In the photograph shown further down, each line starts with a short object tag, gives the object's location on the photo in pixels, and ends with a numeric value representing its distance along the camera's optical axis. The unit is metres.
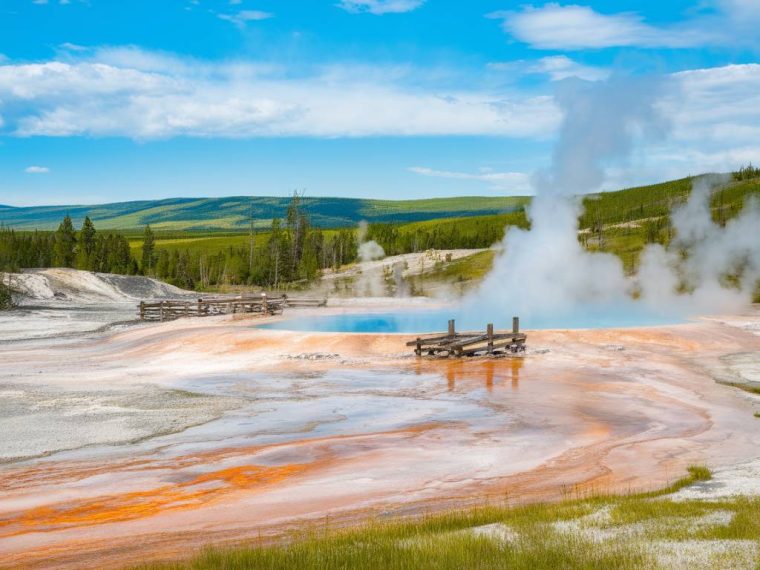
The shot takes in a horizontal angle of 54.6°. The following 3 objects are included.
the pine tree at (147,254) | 108.72
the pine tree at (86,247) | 93.84
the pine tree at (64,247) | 94.94
